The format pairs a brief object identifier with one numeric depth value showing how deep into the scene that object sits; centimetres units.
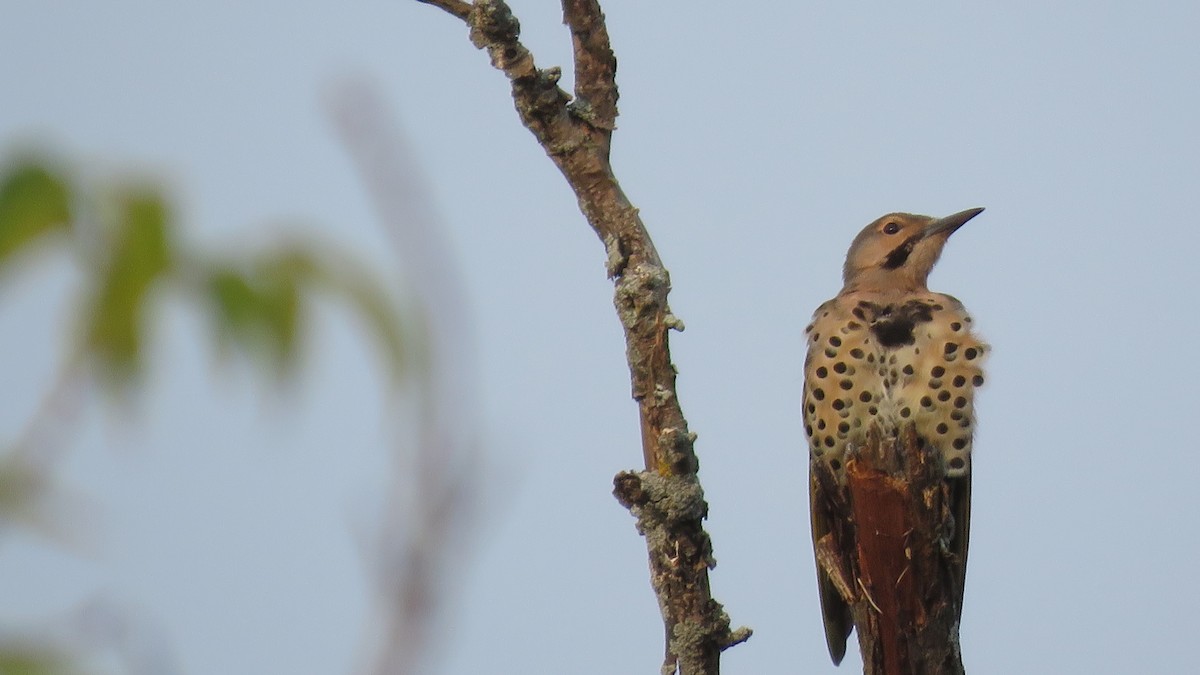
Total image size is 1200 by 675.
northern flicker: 1128
